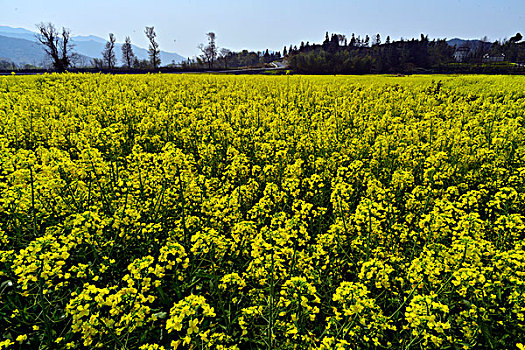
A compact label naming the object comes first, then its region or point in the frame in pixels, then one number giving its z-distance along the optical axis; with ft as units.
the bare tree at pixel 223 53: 421.67
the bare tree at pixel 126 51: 303.40
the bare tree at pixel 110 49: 274.46
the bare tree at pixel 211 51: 353.72
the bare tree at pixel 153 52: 268.74
